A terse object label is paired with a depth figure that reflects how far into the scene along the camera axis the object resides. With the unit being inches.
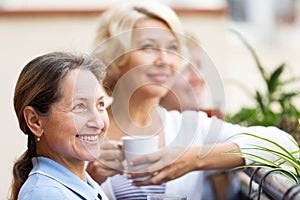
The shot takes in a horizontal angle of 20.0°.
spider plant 61.4
